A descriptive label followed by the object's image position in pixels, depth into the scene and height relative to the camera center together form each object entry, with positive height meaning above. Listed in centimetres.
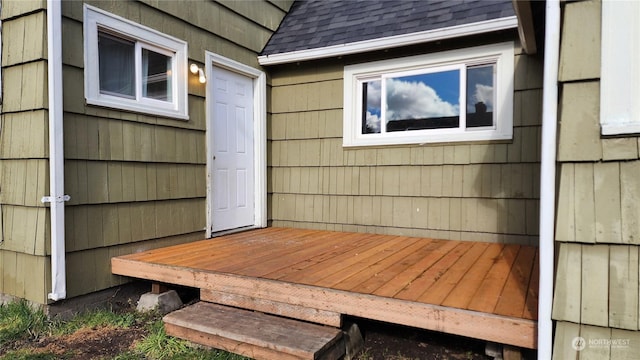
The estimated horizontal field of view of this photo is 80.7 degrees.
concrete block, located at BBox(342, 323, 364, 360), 219 -101
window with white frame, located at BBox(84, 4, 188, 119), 292 +89
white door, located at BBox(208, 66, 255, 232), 408 +22
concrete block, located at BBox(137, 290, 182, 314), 292 -104
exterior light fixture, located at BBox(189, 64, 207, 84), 370 +98
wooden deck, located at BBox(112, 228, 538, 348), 192 -69
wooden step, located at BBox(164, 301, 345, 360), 198 -93
